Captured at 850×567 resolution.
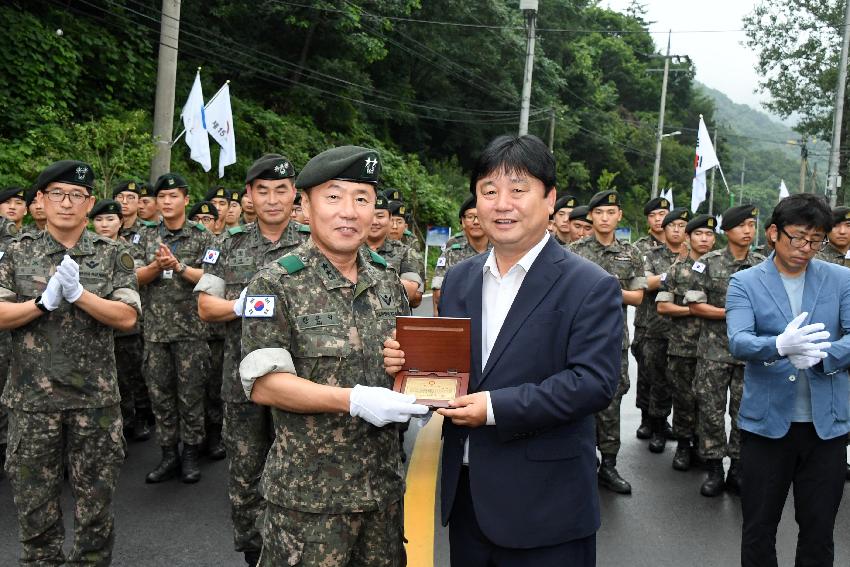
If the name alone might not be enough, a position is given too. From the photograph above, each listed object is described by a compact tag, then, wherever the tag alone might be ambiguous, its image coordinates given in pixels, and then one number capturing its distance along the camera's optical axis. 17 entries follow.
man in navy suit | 2.27
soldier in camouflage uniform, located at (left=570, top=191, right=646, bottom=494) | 5.66
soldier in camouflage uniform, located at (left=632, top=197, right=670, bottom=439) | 7.39
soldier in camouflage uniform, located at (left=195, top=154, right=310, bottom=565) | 3.91
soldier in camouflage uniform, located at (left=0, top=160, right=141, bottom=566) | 3.54
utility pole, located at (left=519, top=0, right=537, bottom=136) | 21.56
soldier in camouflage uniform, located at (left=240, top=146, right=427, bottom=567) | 2.54
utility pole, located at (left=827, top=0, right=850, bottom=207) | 19.41
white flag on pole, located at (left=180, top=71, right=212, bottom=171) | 12.69
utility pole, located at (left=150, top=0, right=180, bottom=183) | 13.09
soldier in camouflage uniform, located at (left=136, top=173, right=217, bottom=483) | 5.57
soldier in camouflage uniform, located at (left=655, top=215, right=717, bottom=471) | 6.26
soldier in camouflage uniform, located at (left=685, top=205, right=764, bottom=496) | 5.58
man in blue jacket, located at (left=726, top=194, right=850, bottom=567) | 3.50
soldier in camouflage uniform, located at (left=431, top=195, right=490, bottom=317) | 7.14
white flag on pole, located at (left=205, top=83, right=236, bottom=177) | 12.80
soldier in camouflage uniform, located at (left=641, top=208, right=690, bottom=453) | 6.85
